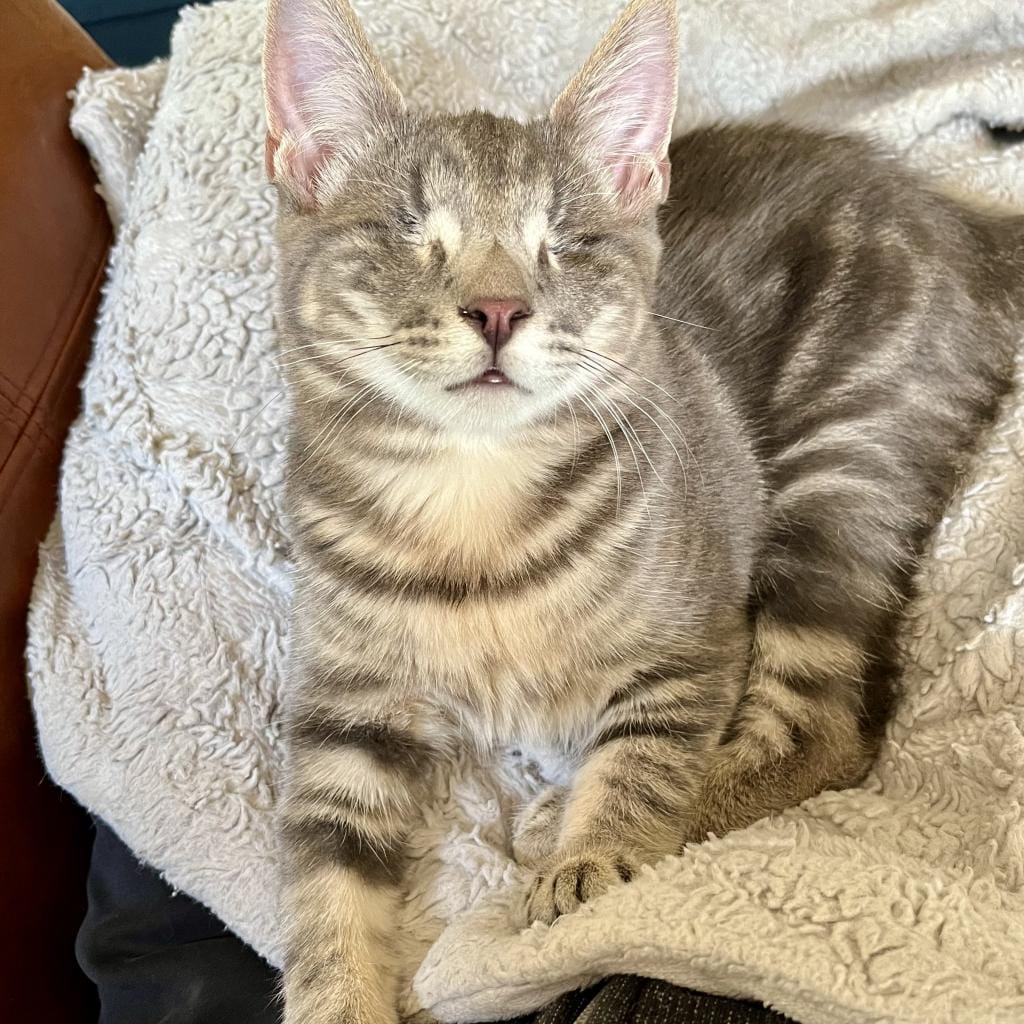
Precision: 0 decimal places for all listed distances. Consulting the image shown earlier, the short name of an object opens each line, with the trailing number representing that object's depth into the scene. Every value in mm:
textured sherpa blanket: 323
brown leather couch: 423
